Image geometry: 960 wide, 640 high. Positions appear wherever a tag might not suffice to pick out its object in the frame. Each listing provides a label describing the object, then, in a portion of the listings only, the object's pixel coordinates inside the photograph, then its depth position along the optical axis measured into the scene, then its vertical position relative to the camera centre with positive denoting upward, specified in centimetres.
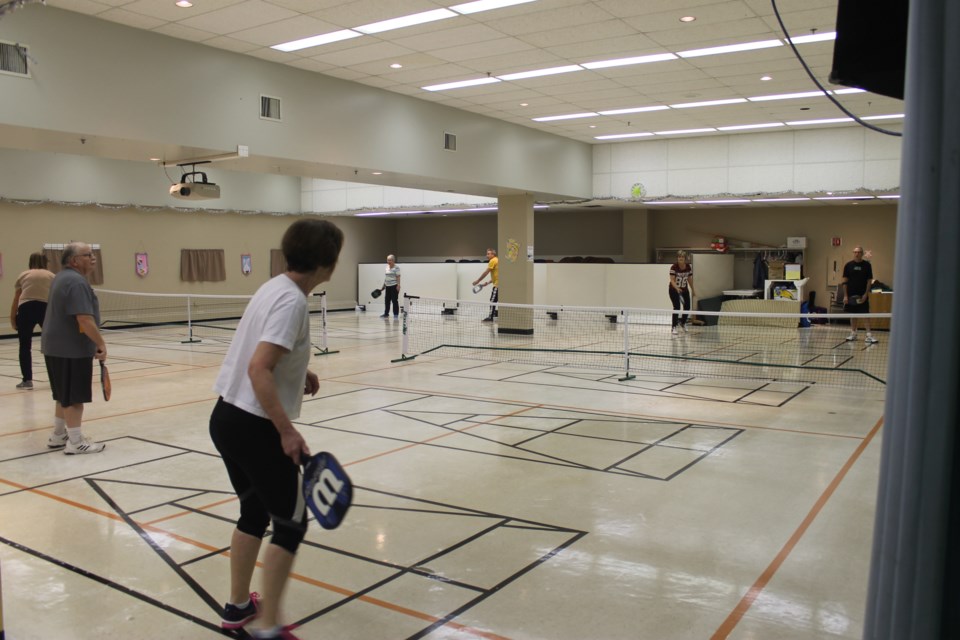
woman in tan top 950 -48
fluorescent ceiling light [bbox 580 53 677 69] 1037 +279
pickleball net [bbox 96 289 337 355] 1729 -146
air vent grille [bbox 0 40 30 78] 785 +202
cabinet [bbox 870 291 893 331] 1642 -75
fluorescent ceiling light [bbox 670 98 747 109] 1302 +279
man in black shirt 1420 -25
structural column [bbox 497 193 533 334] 1636 +19
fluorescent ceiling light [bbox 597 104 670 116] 1358 +277
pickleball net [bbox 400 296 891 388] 1118 -147
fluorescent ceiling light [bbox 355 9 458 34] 861 +276
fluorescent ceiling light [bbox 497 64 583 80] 1095 +277
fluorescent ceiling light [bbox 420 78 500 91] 1168 +275
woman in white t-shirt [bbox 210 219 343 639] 282 -50
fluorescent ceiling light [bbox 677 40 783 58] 974 +280
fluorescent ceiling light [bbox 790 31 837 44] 933 +281
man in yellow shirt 1850 -10
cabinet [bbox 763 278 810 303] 1817 -52
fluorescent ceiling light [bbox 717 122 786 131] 1516 +279
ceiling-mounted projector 1085 +99
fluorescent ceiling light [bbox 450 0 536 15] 822 +276
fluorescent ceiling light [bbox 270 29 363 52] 934 +274
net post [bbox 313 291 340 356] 1276 -124
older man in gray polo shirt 599 -60
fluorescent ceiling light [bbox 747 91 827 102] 1238 +278
